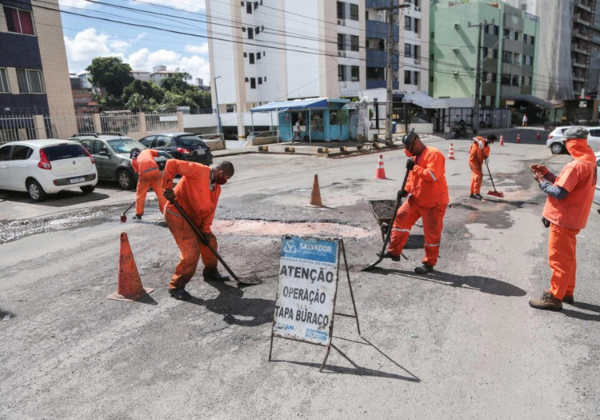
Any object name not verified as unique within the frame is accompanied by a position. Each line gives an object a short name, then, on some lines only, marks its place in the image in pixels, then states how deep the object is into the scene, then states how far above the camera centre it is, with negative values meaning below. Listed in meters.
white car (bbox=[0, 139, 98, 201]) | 11.48 -0.89
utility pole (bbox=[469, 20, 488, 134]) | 38.41 +1.37
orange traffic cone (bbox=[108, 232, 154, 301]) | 5.26 -1.75
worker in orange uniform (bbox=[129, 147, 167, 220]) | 8.61 -0.96
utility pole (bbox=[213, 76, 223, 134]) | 48.44 +1.48
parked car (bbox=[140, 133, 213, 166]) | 16.73 -0.60
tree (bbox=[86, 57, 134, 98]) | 76.56 +9.61
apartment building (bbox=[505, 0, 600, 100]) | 62.50 +10.90
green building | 51.72 +7.68
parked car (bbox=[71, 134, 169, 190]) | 13.49 -0.81
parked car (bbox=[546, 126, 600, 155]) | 21.89 -1.56
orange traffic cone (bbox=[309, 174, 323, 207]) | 10.04 -1.71
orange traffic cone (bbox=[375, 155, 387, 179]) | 14.23 -1.72
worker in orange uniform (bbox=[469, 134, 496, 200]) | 10.24 -1.02
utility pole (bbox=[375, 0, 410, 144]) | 26.17 +2.54
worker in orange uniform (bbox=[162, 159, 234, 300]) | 5.05 -0.96
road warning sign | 3.71 -1.42
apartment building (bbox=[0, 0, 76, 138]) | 21.12 +3.38
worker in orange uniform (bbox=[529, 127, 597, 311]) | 4.42 -0.96
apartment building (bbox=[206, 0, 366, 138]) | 42.88 +7.29
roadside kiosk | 28.38 +0.05
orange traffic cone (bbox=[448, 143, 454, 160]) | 19.48 -1.72
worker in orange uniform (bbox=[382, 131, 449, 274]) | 5.66 -1.08
